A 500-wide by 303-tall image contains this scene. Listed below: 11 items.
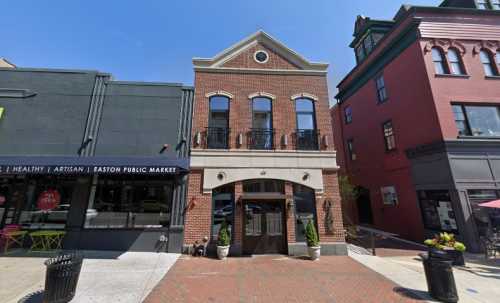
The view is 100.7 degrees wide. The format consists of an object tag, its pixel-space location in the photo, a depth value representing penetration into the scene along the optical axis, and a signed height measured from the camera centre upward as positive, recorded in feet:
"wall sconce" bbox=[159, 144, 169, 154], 32.92 +8.94
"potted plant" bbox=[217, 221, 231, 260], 28.53 -4.96
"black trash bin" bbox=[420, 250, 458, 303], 17.71 -6.34
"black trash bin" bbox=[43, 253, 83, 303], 16.10 -5.64
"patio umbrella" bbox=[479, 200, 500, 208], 29.22 -0.11
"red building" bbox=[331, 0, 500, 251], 34.58 +15.54
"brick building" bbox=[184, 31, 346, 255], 31.55 +8.25
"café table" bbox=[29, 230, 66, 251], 29.63 -4.50
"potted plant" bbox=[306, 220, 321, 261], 28.78 -5.18
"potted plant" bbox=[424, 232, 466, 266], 23.66 -4.71
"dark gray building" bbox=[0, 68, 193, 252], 30.35 +7.69
